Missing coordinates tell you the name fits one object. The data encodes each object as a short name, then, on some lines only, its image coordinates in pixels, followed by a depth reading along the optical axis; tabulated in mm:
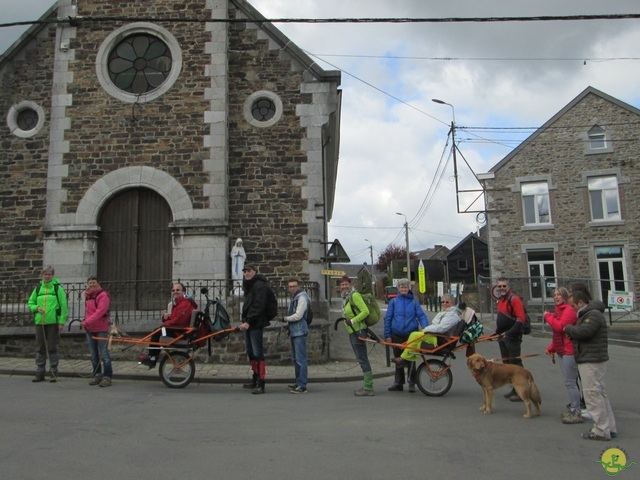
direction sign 12248
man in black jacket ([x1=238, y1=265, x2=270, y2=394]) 7840
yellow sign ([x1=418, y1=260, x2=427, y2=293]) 31203
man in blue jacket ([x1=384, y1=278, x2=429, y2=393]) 7855
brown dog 6199
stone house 23359
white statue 12227
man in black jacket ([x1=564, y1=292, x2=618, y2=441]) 5238
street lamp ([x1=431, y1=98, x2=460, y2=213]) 23312
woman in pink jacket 8266
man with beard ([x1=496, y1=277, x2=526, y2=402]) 7320
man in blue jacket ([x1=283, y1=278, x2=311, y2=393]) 7867
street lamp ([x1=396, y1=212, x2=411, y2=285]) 40625
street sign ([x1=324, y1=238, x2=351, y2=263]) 12758
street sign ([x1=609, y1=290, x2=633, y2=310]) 18703
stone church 12508
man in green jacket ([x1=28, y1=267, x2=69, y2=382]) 8500
